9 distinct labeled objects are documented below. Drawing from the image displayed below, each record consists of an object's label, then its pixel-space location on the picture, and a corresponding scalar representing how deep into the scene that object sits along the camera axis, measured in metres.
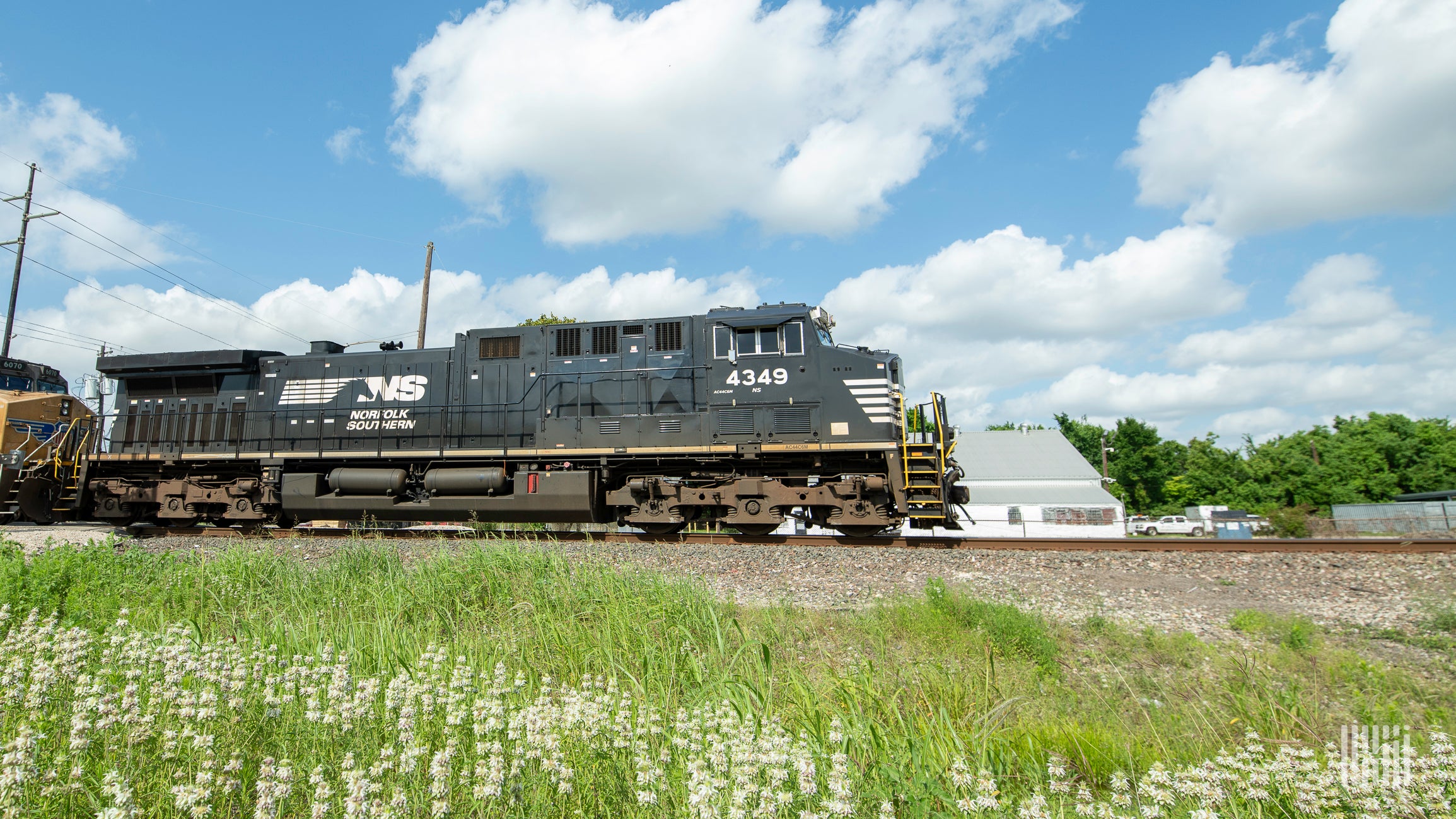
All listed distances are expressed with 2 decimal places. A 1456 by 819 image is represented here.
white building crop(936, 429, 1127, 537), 40.06
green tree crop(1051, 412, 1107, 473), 67.94
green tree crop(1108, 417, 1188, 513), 61.28
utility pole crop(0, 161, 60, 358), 22.38
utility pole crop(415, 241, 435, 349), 23.55
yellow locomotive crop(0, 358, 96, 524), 14.00
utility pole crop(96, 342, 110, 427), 14.98
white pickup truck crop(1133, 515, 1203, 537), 45.31
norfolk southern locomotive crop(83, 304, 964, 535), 11.64
